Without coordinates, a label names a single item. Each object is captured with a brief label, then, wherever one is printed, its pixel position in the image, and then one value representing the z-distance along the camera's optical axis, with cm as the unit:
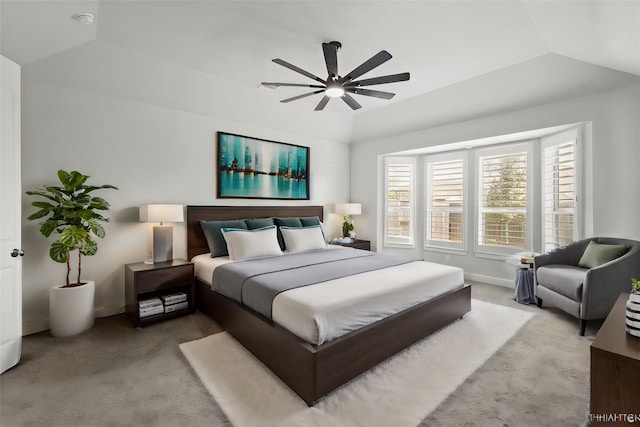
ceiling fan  249
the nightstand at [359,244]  532
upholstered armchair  283
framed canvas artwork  436
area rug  179
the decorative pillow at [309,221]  484
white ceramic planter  286
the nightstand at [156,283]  313
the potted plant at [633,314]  173
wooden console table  145
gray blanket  247
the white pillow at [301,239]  415
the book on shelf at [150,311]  315
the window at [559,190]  377
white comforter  201
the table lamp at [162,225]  338
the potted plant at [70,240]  280
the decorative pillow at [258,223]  429
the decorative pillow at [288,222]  461
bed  191
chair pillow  305
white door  225
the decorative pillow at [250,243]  357
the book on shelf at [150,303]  318
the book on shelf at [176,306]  333
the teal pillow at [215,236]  382
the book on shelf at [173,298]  335
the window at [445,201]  520
